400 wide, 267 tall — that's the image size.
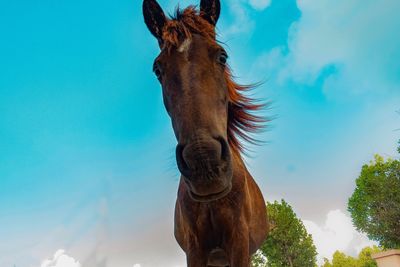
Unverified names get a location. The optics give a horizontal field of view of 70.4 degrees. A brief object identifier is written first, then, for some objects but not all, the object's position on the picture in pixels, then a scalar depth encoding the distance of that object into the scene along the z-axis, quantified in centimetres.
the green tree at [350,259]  5532
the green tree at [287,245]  2761
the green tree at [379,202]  2291
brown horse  198
